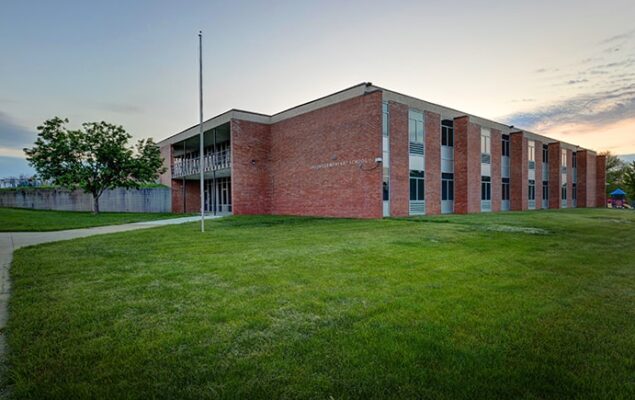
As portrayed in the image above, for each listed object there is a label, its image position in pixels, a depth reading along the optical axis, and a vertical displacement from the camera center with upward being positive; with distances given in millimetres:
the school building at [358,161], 20609 +2658
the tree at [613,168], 64125 +5075
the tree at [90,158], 25531 +3349
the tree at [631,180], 36406 +1581
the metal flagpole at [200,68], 15375 +6022
